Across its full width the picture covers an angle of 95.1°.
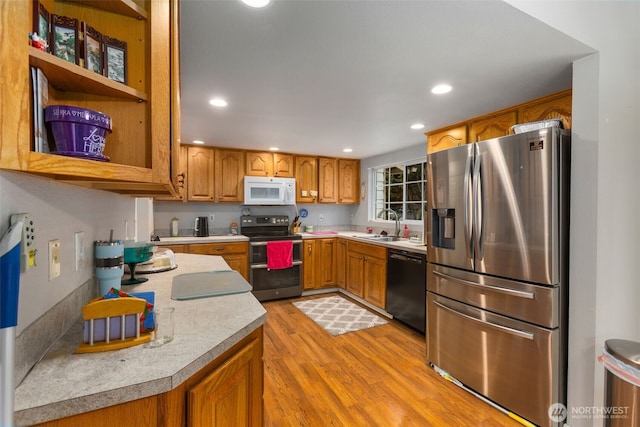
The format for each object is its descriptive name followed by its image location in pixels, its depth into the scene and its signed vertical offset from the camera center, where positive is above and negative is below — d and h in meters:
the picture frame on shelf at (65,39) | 0.78 +0.47
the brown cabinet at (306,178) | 4.55 +0.53
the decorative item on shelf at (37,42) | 0.69 +0.41
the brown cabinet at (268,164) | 4.24 +0.72
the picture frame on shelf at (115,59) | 0.88 +0.47
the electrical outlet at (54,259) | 0.89 -0.15
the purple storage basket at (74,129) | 0.73 +0.21
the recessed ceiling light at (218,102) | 2.31 +0.89
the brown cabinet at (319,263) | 4.26 -0.75
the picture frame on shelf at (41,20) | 0.72 +0.49
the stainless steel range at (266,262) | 3.90 -0.67
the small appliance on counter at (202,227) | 4.05 -0.21
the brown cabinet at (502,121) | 2.06 +0.77
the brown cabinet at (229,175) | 4.07 +0.52
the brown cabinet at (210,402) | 0.69 -0.52
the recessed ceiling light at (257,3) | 1.21 +0.87
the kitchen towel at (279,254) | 3.94 -0.58
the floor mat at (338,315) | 3.16 -1.23
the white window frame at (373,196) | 4.68 +0.27
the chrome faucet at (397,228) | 3.96 -0.21
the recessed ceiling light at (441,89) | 2.03 +0.88
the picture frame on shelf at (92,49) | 0.83 +0.47
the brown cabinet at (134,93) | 0.85 +0.37
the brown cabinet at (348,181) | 4.91 +0.54
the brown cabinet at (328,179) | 4.72 +0.53
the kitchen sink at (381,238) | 3.92 -0.35
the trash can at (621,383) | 1.35 -0.81
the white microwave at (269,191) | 4.12 +0.31
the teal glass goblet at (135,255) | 1.56 -0.23
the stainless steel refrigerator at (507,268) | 1.65 -0.35
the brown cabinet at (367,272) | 3.47 -0.77
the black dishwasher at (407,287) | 2.89 -0.78
